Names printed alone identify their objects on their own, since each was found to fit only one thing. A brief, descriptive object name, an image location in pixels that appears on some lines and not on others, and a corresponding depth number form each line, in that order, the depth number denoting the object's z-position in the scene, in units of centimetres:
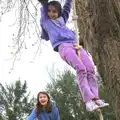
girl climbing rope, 273
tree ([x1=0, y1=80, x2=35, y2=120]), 1715
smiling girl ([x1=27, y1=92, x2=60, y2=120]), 350
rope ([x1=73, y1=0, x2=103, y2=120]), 273
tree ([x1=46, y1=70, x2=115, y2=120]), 1607
